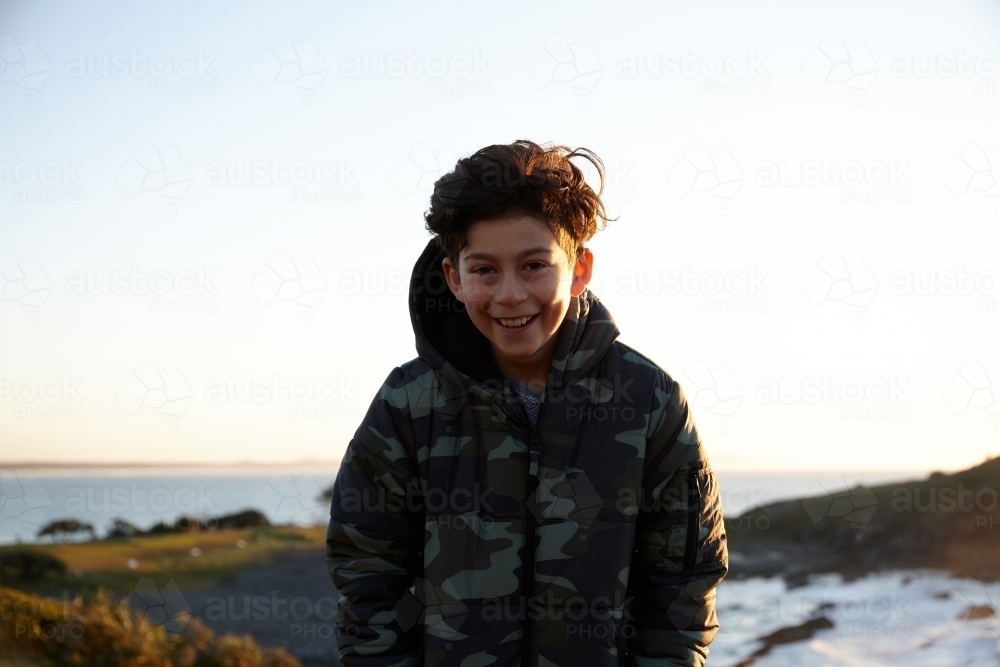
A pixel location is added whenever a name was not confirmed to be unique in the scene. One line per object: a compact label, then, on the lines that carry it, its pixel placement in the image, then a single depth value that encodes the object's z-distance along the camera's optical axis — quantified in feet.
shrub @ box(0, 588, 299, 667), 18.44
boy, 7.29
